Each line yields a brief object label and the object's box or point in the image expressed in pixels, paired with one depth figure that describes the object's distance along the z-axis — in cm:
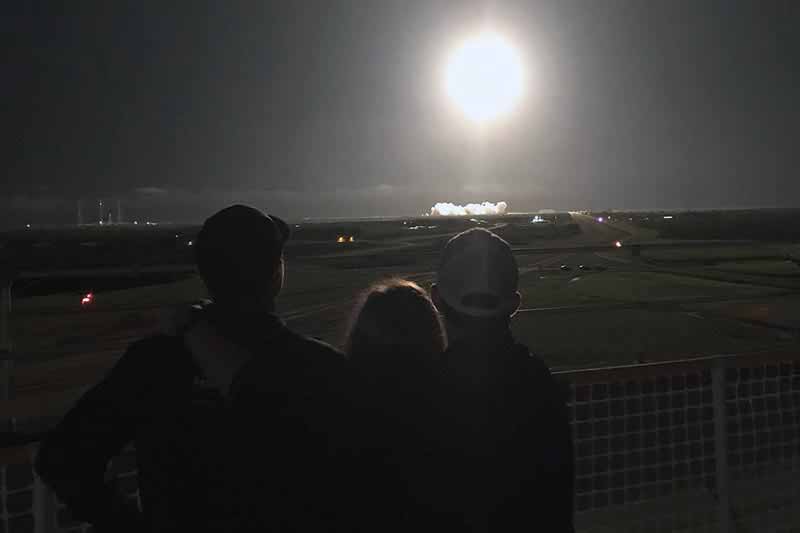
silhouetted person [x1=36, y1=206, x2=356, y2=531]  138
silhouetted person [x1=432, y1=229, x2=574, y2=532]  166
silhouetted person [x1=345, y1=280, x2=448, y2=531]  153
